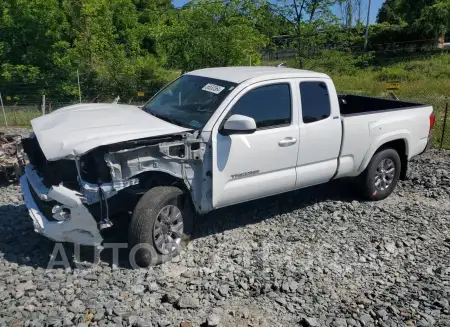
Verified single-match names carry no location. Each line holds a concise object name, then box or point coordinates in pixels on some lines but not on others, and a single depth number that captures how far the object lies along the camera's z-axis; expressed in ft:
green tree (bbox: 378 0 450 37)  120.47
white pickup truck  13.07
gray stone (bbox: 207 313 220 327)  11.38
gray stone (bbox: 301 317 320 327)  11.56
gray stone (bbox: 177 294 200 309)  12.13
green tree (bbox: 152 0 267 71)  48.26
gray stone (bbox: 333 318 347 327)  11.66
